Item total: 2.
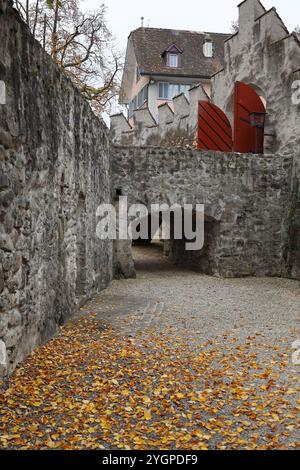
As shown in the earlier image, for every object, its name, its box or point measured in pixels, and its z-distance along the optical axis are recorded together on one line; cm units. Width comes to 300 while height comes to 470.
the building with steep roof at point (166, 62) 2636
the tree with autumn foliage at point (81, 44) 1616
